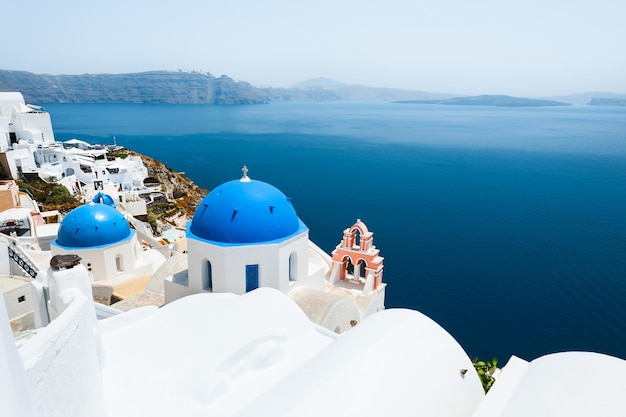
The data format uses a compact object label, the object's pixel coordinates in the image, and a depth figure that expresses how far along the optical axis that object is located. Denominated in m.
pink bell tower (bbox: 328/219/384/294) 15.32
